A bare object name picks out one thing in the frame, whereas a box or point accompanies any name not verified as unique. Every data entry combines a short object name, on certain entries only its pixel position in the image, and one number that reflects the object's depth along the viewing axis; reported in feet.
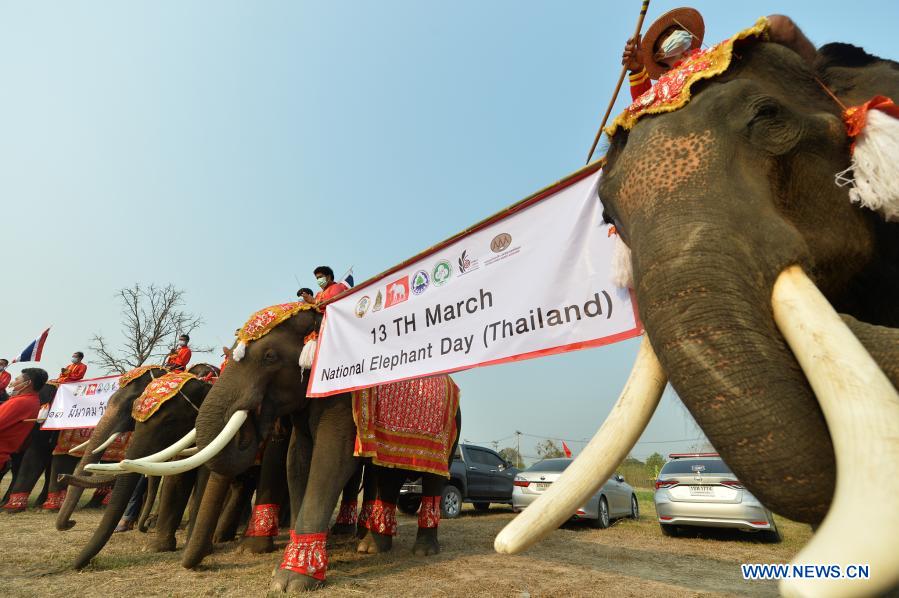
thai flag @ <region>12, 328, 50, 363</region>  42.78
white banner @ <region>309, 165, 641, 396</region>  9.77
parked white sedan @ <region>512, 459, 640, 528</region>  33.01
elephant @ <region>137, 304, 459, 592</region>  14.64
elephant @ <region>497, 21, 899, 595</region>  3.52
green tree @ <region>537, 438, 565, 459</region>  150.71
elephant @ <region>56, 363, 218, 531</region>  19.94
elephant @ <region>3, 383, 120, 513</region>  32.76
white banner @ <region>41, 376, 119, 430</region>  31.37
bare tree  80.74
